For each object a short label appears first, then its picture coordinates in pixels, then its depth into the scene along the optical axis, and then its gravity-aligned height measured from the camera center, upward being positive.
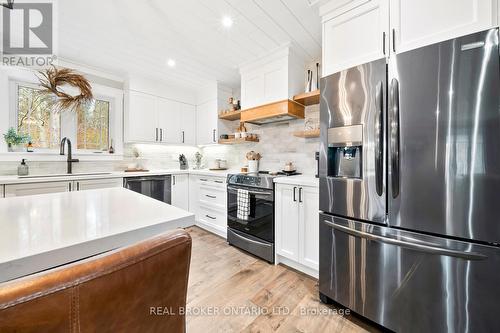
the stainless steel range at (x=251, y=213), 2.31 -0.58
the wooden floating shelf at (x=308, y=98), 2.39 +0.84
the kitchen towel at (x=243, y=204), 2.49 -0.48
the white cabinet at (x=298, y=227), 1.95 -0.62
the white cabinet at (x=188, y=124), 3.94 +0.83
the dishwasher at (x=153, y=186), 2.96 -0.31
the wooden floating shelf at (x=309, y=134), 2.38 +0.39
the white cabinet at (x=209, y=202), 2.98 -0.57
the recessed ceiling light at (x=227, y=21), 1.95 +1.43
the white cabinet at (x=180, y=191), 3.44 -0.43
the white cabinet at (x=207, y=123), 3.73 +0.83
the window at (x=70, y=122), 2.62 +0.63
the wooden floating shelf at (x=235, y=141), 3.28 +0.42
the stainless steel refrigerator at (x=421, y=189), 1.06 -0.14
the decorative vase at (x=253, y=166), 3.19 +0.00
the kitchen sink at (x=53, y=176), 2.32 -0.12
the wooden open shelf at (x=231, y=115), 3.33 +0.88
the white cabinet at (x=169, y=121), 3.65 +0.84
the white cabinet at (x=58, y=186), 2.07 -0.24
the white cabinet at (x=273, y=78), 2.54 +1.19
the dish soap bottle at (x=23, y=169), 2.42 -0.04
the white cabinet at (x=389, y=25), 1.16 +0.95
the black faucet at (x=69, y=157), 2.78 +0.12
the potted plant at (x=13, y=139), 2.41 +0.32
